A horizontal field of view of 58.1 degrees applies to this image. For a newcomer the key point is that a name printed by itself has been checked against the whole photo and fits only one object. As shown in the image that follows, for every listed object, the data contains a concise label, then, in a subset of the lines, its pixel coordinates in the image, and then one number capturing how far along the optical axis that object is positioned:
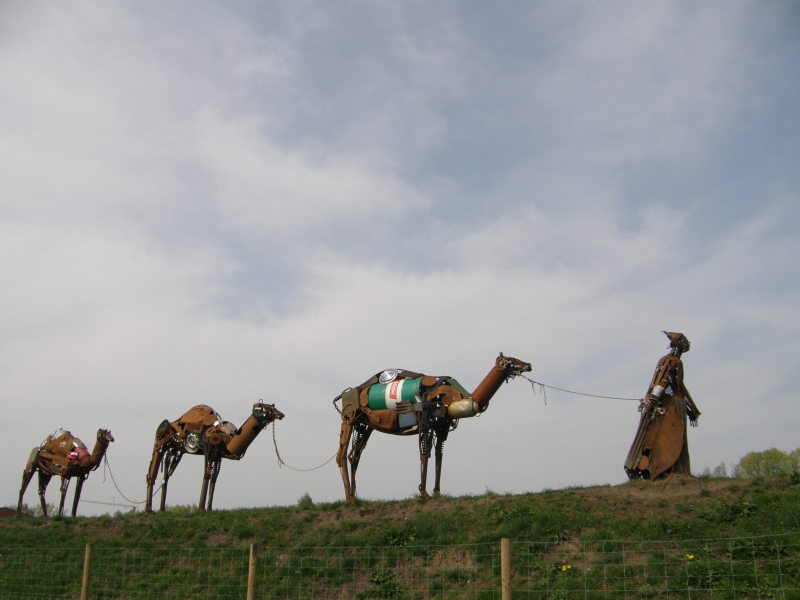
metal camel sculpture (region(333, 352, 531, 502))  20.59
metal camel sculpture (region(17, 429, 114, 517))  28.50
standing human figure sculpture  17.06
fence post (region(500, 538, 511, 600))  9.52
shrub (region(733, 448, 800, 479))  27.74
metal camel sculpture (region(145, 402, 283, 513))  25.27
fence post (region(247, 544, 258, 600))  11.46
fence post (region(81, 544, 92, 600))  14.26
